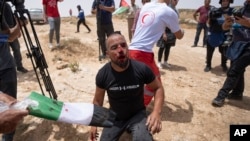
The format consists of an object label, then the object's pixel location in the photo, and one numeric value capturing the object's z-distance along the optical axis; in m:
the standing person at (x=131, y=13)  7.77
